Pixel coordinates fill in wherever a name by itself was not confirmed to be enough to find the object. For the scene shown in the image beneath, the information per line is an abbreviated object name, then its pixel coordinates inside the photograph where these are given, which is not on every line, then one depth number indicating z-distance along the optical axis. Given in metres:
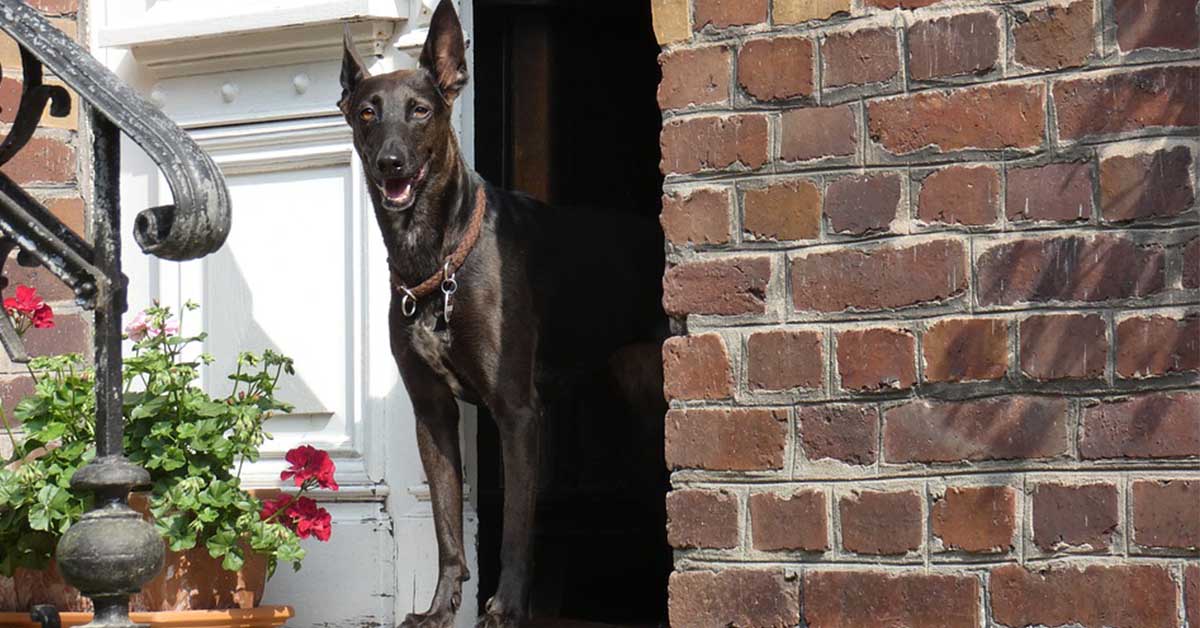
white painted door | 4.04
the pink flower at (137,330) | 3.87
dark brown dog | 3.70
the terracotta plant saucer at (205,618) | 3.54
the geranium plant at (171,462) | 3.59
